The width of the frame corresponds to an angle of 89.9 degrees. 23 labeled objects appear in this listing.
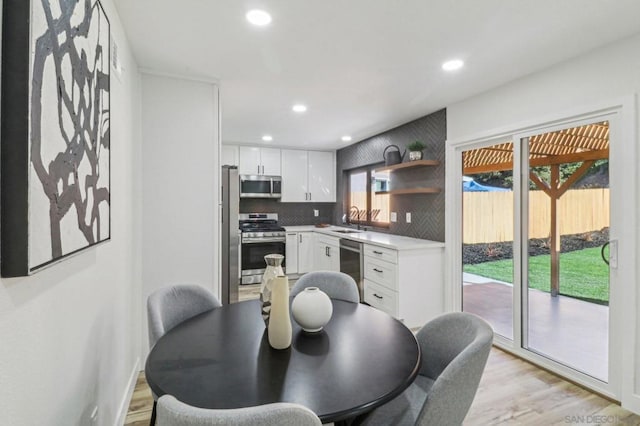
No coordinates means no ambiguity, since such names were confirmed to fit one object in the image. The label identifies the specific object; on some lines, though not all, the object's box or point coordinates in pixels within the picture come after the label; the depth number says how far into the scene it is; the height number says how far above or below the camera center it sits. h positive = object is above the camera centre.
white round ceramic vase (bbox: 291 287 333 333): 1.46 -0.44
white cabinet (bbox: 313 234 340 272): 4.69 -0.62
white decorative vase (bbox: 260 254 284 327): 1.46 -0.31
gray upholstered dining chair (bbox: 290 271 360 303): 2.27 -0.51
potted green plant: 3.79 +0.78
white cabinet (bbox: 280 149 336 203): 5.80 +0.71
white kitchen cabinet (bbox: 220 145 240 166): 5.36 +1.00
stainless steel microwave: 5.47 +0.48
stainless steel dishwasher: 3.93 -0.60
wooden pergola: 2.33 +0.47
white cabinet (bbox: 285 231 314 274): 5.46 -0.66
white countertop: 3.39 -0.31
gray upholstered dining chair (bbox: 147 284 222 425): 1.58 -0.52
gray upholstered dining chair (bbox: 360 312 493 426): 1.08 -0.62
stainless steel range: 5.11 -0.54
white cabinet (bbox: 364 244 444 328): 3.32 -0.74
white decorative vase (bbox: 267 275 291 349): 1.30 -0.43
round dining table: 0.97 -0.55
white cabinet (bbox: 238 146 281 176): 5.53 +0.93
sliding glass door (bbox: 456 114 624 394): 2.31 -0.22
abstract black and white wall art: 0.75 +0.24
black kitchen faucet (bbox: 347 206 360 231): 5.40 -0.01
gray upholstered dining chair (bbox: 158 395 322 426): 0.73 -0.47
